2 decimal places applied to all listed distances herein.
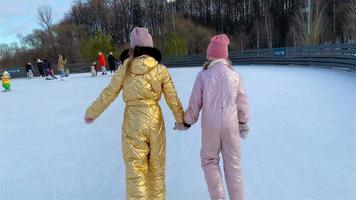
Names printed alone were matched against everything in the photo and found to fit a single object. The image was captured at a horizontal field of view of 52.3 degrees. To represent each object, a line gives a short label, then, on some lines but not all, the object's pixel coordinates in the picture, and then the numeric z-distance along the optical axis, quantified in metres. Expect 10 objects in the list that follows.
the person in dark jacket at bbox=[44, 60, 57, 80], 21.59
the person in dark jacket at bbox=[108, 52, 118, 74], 18.80
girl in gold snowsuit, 2.55
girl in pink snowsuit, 2.49
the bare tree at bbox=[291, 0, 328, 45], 22.52
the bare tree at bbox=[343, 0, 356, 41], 32.16
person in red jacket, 19.02
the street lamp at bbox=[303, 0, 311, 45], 19.26
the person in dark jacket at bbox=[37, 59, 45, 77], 23.67
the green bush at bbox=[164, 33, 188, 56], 34.97
